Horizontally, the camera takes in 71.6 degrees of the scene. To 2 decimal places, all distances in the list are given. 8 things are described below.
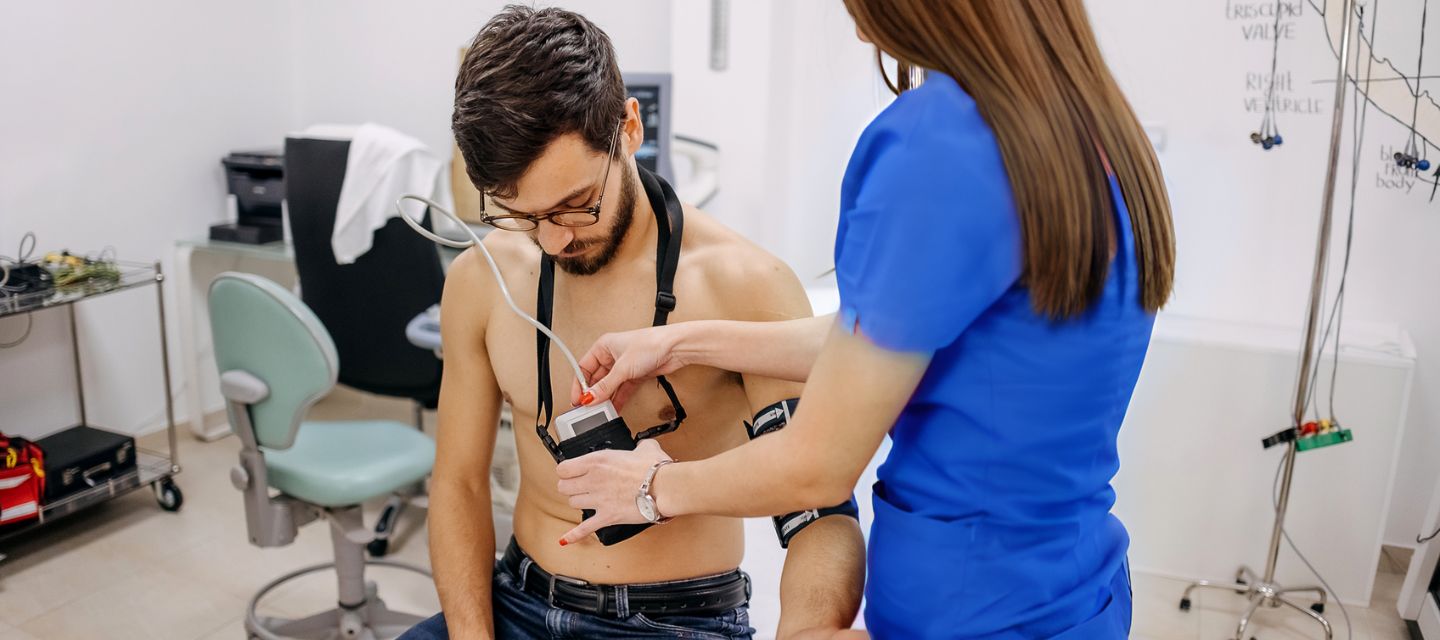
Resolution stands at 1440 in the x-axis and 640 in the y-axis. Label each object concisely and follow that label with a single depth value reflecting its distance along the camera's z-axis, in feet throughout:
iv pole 7.38
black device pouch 3.32
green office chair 6.31
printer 11.36
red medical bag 8.37
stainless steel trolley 8.66
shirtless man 3.65
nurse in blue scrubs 2.34
